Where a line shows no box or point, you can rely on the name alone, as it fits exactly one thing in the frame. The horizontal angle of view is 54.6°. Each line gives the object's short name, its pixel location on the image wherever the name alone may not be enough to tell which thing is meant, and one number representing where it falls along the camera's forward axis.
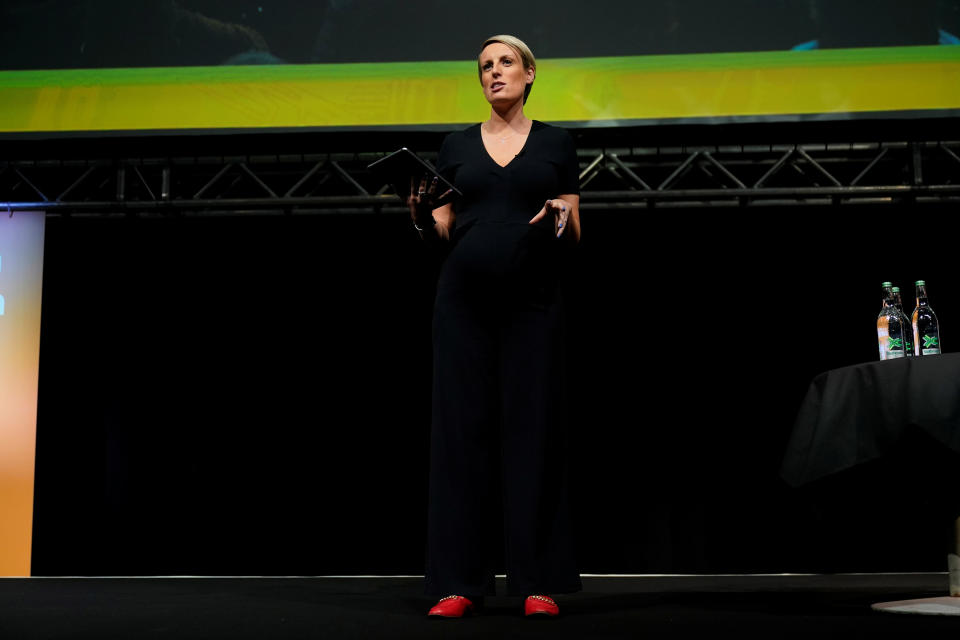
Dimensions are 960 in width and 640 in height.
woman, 2.03
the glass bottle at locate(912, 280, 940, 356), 2.62
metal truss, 4.43
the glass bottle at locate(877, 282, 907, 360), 2.74
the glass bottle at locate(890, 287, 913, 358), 2.94
